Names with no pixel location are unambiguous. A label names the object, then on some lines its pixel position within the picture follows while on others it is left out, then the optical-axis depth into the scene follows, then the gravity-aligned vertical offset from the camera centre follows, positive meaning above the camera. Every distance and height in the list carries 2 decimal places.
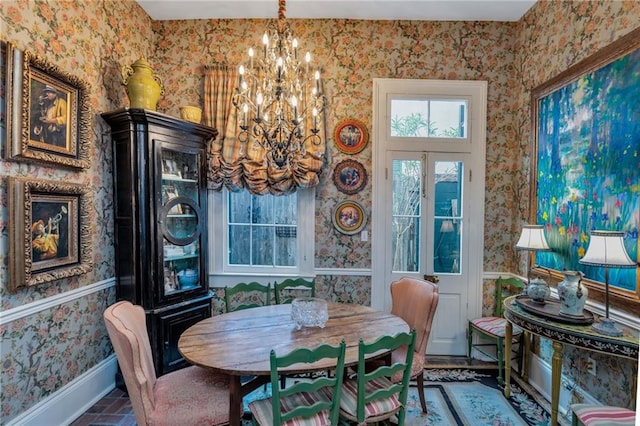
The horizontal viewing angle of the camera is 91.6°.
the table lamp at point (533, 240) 2.39 -0.22
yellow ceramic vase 2.52 +1.02
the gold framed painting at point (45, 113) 1.76 +0.61
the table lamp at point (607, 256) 1.69 -0.24
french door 3.11 +0.16
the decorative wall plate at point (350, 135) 3.13 +0.76
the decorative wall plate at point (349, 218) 3.14 -0.07
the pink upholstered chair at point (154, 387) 1.48 -1.01
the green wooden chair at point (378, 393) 1.53 -0.97
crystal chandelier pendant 1.82 +0.68
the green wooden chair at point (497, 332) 2.68 -1.06
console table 1.63 -0.71
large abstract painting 1.86 +0.39
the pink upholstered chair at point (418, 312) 2.17 -0.75
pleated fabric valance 3.01 +0.51
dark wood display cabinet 2.47 -0.08
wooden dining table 1.54 -0.75
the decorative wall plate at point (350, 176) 3.14 +0.35
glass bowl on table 1.98 -0.67
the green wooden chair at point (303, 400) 1.37 -0.93
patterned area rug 2.21 -1.48
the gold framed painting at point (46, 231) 1.79 -0.15
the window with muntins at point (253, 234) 3.22 -0.25
